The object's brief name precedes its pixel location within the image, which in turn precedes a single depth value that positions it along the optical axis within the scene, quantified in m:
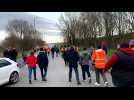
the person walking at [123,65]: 1.46
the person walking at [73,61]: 2.76
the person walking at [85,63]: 2.78
